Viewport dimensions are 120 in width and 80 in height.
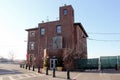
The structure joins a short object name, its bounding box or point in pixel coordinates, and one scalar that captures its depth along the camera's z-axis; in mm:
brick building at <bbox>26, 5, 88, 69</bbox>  17814
